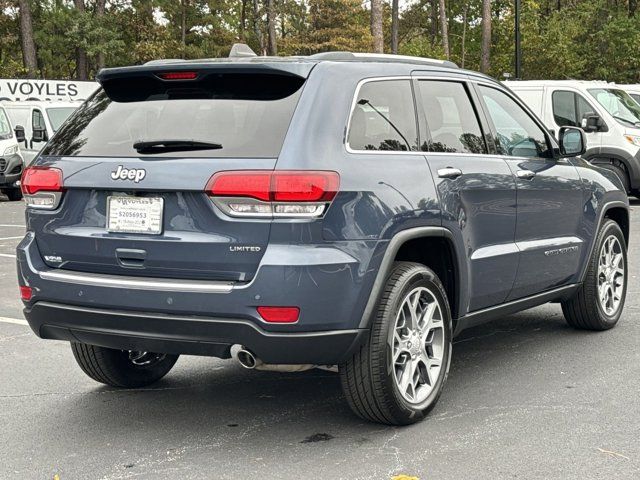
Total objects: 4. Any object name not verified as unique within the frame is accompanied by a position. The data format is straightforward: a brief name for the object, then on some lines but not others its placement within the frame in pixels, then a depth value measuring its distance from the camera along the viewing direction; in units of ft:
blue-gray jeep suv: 13.82
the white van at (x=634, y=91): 68.03
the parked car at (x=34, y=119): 75.20
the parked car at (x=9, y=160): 71.36
